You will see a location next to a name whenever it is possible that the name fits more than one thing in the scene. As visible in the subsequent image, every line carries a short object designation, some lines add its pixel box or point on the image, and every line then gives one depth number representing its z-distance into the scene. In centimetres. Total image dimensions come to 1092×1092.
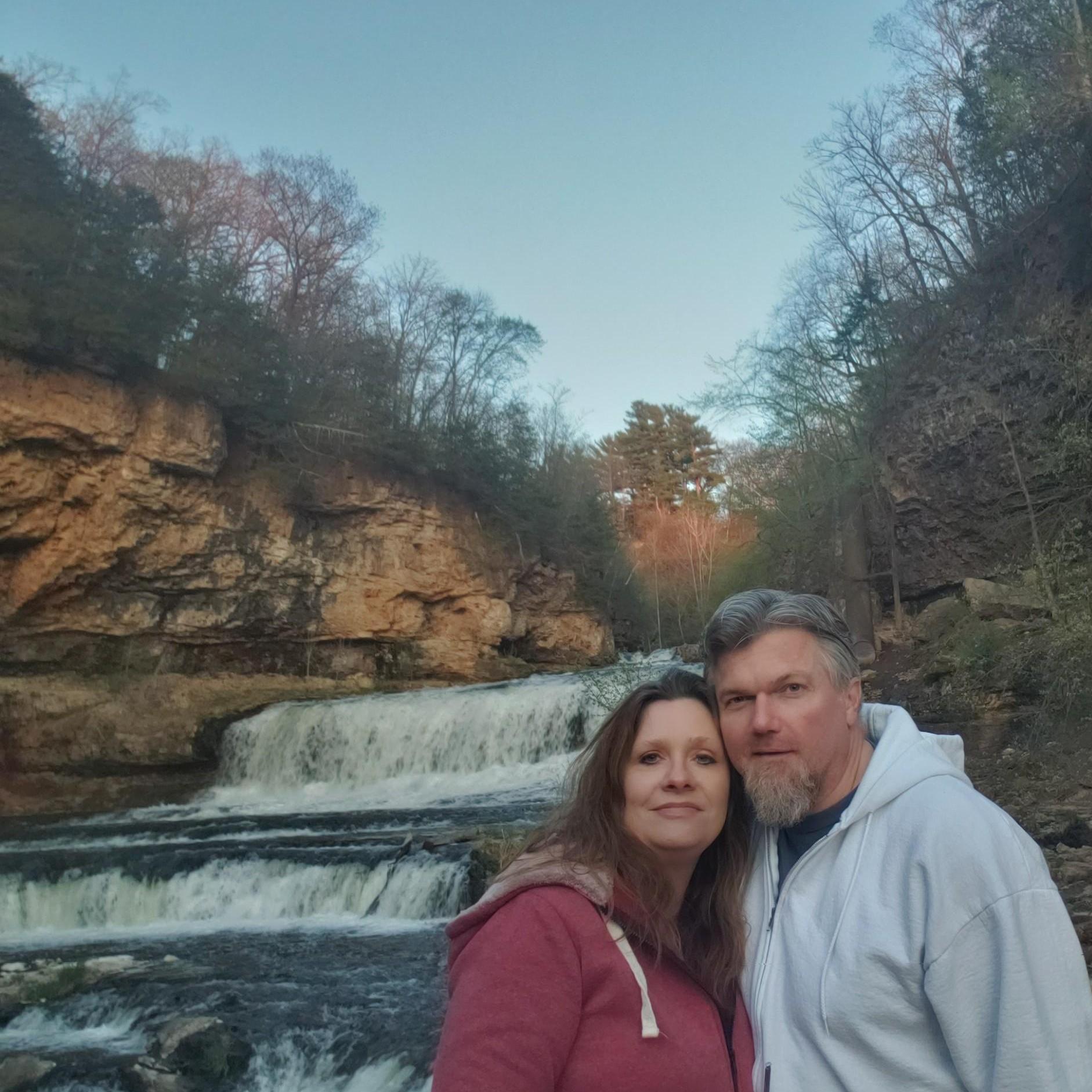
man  148
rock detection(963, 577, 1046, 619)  1180
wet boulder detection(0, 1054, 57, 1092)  512
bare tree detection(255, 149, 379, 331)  2592
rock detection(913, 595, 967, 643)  1368
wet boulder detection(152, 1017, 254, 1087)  514
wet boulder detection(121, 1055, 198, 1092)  502
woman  141
